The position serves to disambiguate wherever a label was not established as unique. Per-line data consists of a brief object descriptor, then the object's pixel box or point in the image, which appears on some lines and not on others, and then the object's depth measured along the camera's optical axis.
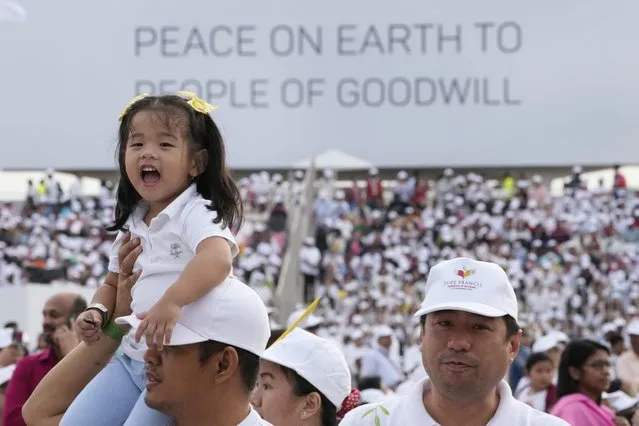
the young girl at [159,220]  5.28
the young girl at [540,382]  13.51
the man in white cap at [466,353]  5.54
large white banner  62.58
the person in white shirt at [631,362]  16.17
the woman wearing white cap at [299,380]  7.08
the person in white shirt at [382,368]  24.27
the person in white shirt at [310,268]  44.67
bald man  8.93
